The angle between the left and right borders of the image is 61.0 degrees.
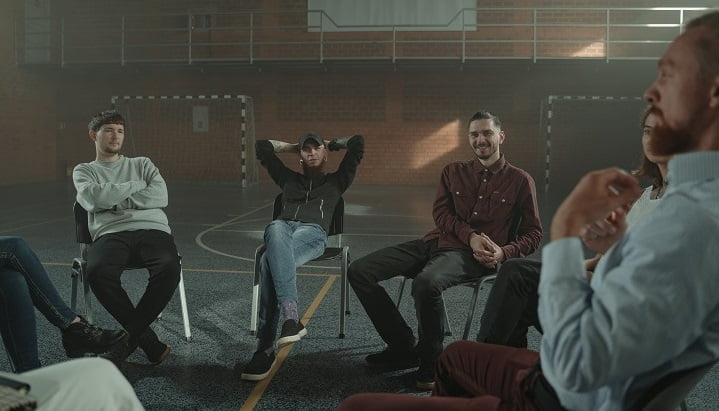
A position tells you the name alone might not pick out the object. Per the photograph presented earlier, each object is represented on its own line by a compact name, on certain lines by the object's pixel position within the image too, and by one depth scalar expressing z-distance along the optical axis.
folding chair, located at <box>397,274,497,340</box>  2.85
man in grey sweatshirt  2.98
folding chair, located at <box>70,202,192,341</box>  3.32
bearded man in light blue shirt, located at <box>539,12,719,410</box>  0.91
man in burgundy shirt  2.84
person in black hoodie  2.94
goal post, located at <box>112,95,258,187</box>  15.10
